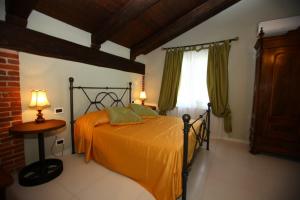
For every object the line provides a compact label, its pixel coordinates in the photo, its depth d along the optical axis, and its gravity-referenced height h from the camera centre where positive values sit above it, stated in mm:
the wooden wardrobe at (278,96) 2369 -14
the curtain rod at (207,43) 3314 +1272
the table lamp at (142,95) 4277 -74
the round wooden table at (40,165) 1738 -1054
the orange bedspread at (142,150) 1494 -722
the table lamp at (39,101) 1955 -142
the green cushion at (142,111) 3033 -391
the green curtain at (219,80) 3416 +333
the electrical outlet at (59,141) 2504 -878
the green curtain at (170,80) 3968 +362
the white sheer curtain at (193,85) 3705 +226
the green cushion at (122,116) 2396 -419
